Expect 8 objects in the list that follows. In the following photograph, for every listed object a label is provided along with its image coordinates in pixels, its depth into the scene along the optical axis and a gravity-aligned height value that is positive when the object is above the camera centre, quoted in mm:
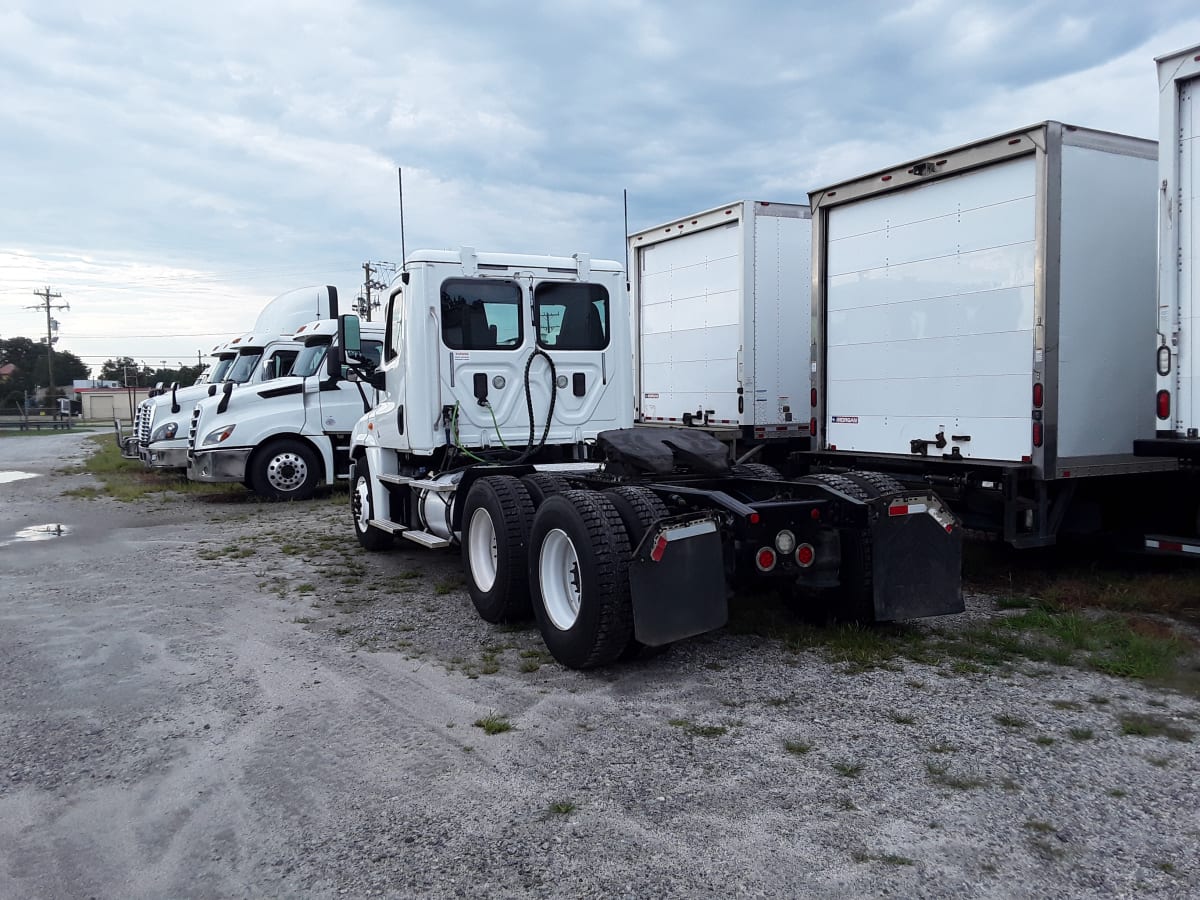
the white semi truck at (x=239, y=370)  15752 +696
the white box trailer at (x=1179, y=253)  6422 +1009
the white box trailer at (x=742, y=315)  10586 +1039
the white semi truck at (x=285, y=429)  14797 -297
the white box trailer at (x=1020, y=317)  7062 +667
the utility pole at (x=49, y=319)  79938 +8036
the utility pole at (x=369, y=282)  49484 +7056
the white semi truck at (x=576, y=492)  5363 -592
